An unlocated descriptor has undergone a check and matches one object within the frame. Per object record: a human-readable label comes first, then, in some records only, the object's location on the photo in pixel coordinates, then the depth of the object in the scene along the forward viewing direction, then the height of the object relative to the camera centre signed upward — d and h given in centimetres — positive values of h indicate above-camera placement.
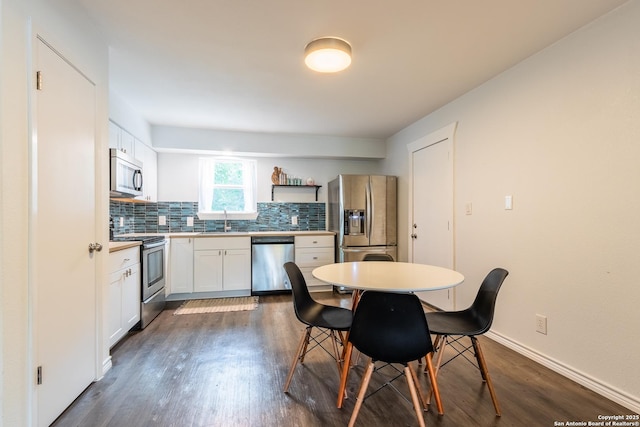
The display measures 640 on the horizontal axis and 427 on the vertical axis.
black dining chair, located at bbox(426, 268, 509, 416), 168 -70
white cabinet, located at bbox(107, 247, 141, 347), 232 -69
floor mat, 345 -115
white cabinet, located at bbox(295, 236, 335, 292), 419 -59
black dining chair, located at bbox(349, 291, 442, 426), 136 -58
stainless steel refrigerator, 416 -2
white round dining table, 161 -41
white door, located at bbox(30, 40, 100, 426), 142 -10
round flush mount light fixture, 195 +112
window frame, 442 +47
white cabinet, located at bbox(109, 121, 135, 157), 276 +79
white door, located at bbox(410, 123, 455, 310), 314 +9
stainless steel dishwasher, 404 -68
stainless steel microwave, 251 +39
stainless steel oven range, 289 -68
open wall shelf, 466 +46
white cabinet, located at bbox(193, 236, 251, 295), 387 -69
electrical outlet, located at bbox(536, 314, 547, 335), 215 -85
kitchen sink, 396 -27
